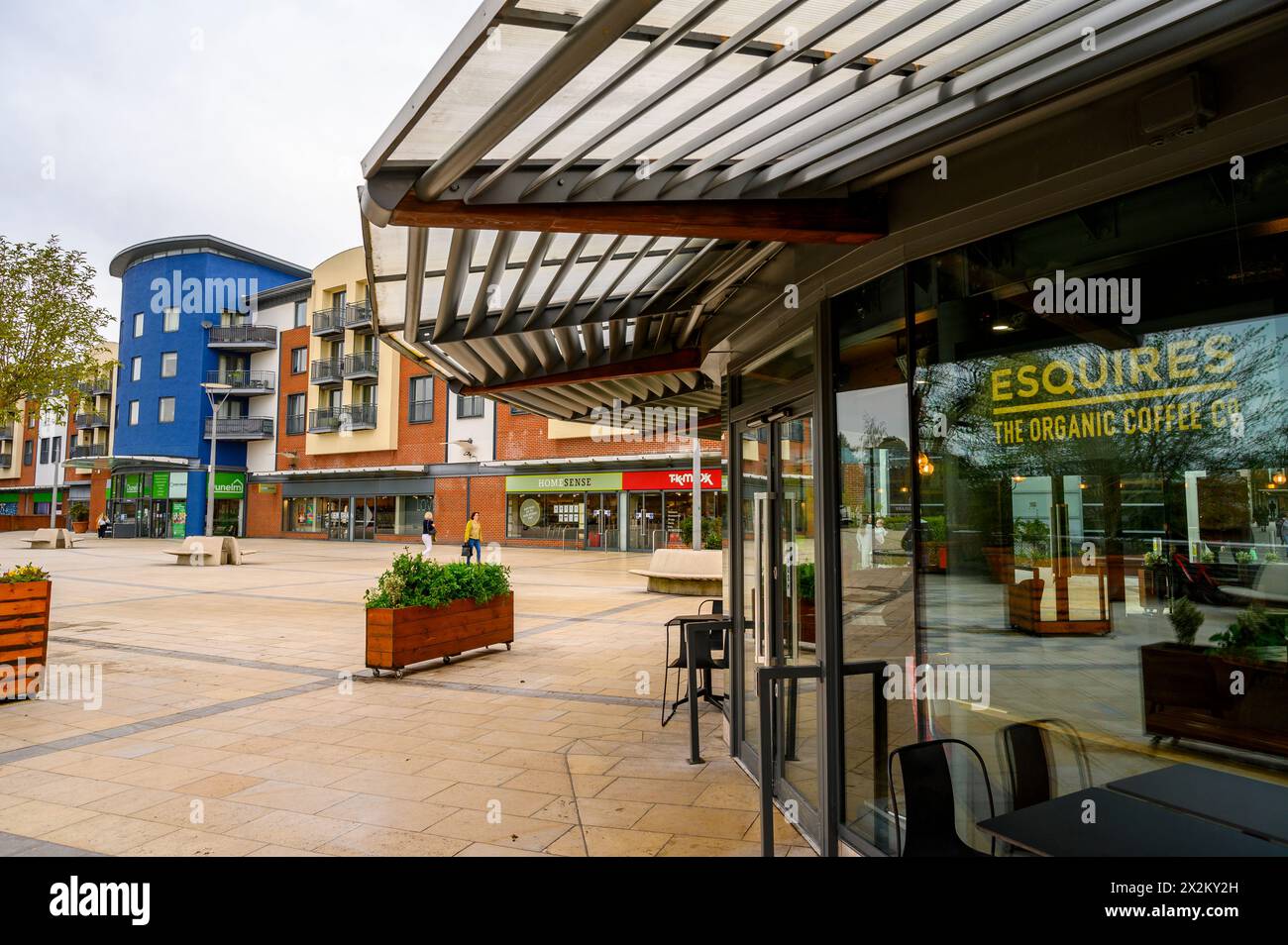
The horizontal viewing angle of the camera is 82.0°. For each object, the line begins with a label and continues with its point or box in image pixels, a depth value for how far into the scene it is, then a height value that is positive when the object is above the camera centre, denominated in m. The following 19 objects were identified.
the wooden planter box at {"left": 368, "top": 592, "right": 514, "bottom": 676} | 7.62 -1.28
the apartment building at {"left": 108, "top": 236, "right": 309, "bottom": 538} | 41.91 +8.22
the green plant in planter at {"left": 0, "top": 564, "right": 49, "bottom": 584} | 6.86 -0.54
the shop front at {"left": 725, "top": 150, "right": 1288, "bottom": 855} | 2.33 +0.03
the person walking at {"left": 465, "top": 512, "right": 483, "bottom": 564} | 19.91 -0.55
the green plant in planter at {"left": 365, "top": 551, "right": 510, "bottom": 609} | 7.84 -0.76
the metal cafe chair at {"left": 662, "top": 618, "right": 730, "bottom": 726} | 5.46 -1.03
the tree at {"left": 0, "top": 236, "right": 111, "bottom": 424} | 9.50 +2.59
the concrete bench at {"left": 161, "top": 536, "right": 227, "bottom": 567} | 21.81 -1.05
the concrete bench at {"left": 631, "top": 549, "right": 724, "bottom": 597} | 14.59 -1.18
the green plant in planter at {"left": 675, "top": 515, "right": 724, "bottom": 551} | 16.81 -0.48
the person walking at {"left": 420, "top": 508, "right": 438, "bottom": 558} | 23.27 -0.47
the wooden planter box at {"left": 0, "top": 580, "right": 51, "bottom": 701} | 6.63 -1.10
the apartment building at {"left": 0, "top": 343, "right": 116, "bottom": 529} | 49.50 +4.23
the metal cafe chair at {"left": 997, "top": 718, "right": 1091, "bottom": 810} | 2.76 -0.94
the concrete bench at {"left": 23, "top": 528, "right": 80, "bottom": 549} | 29.91 -0.86
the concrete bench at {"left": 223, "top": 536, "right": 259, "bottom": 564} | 22.14 -1.08
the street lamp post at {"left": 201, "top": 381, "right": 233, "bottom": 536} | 25.25 +0.76
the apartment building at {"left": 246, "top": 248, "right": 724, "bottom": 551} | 29.22 +2.53
